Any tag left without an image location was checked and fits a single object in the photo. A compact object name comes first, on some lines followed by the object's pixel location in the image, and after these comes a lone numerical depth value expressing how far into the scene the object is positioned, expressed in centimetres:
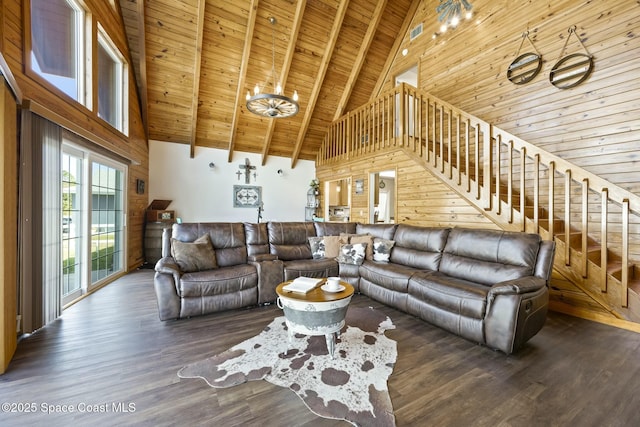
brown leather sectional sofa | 238
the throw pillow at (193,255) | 323
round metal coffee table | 215
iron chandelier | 381
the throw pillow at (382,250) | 396
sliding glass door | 351
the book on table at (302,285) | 240
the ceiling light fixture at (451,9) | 423
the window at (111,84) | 420
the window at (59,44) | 283
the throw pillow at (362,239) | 405
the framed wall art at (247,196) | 754
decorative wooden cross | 758
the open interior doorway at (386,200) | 1010
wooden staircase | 299
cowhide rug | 165
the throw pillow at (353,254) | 399
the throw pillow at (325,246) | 422
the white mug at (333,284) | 241
